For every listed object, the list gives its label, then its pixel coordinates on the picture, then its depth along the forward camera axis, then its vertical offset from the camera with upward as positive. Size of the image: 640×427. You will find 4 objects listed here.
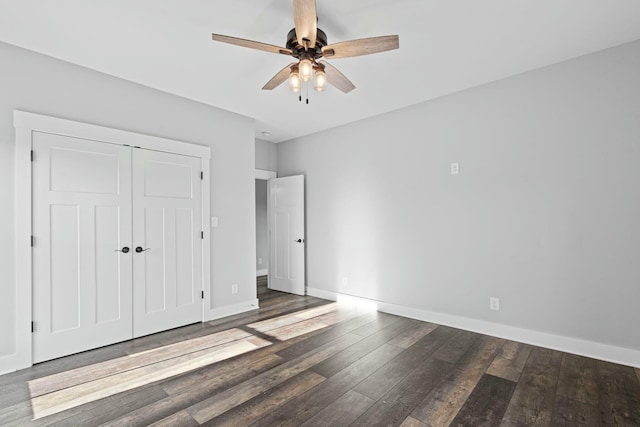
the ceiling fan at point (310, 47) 1.87 +1.19
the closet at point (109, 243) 2.74 -0.21
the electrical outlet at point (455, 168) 3.59 +0.58
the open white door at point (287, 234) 5.17 -0.25
